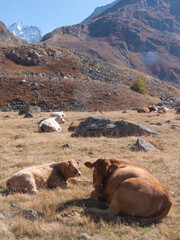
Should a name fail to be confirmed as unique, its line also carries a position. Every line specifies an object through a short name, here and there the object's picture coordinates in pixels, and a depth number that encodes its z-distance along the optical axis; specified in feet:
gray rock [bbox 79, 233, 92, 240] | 13.73
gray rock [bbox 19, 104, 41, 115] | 98.64
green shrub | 199.06
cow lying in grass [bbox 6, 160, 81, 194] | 21.31
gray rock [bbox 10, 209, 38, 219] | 16.33
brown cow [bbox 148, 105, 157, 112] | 106.27
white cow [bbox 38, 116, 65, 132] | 54.75
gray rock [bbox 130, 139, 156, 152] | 35.33
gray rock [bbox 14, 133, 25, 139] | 47.83
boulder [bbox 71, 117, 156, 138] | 47.70
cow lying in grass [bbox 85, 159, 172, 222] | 15.64
